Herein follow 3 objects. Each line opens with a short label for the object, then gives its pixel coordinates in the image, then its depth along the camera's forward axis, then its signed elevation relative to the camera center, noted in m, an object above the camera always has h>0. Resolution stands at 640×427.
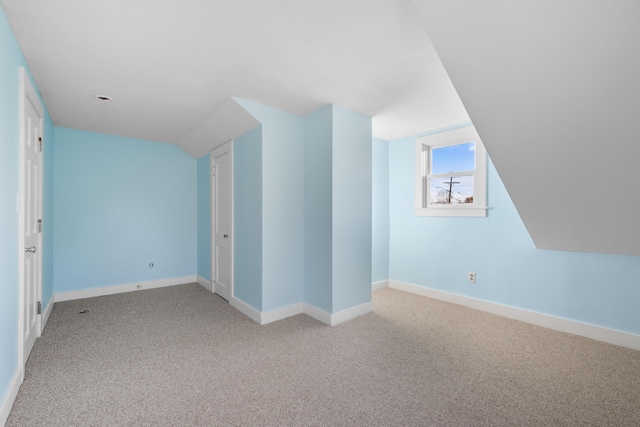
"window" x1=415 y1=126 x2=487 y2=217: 3.59 +0.51
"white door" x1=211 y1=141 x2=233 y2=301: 3.84 -0.09
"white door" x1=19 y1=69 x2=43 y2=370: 2.06 +0.01
